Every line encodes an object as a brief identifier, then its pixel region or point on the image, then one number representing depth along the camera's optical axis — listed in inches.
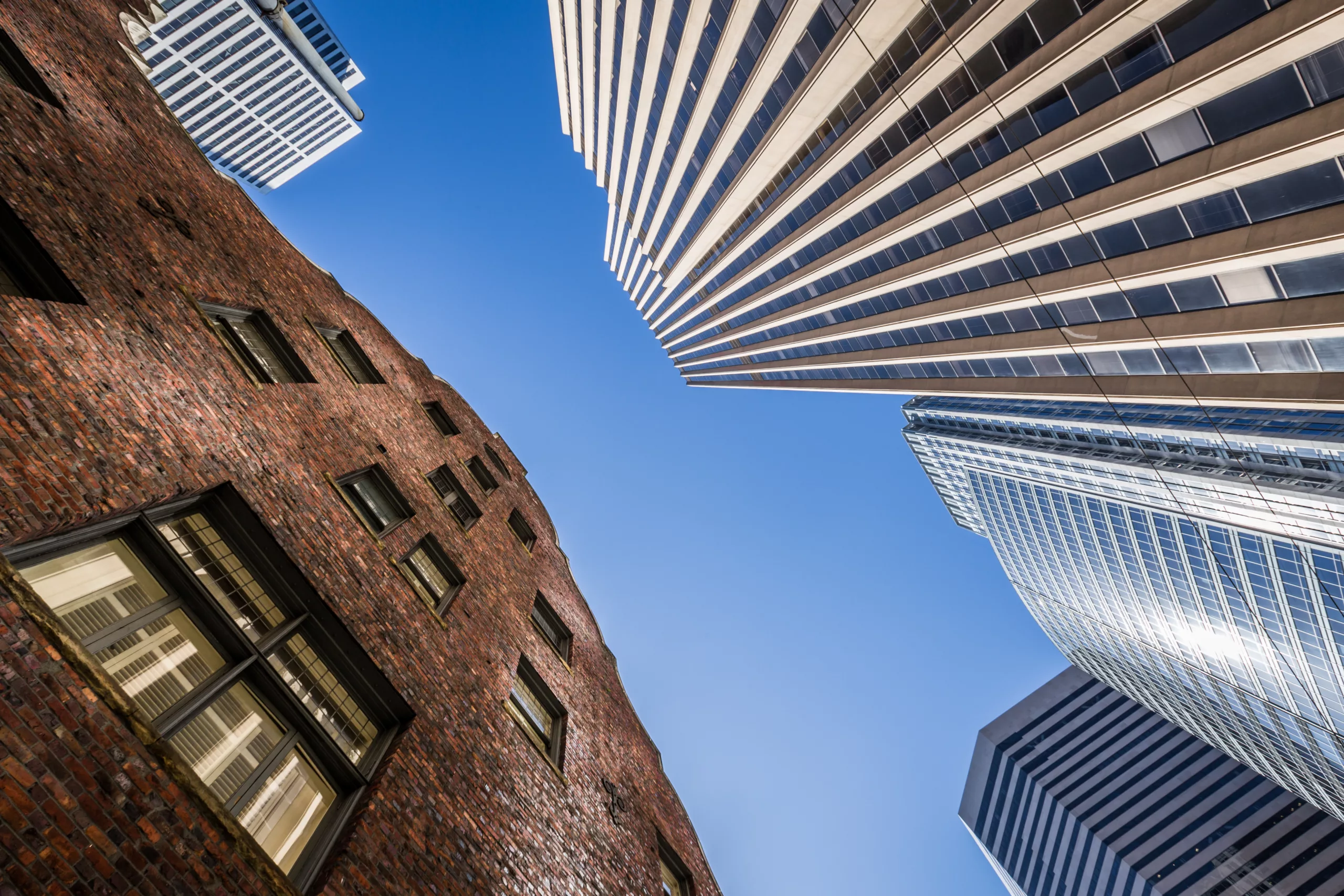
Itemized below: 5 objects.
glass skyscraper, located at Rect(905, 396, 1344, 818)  2231.8
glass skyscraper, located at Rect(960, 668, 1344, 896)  3260.3
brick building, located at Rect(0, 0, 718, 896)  191.0
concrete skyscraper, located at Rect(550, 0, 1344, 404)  757.3
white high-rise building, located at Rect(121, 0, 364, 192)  3078.2
